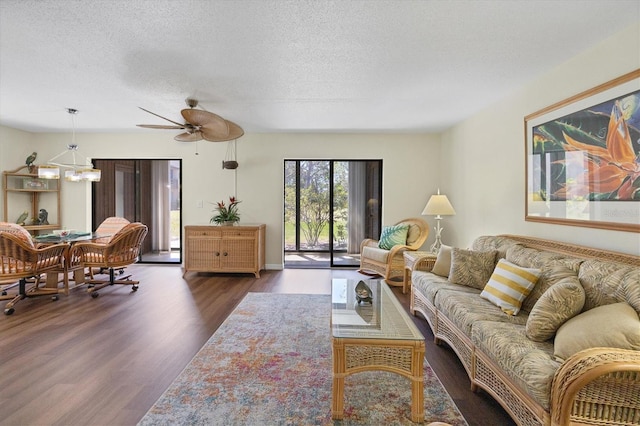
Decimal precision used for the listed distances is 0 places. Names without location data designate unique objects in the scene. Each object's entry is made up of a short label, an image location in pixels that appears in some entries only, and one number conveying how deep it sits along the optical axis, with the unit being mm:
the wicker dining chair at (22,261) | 3326
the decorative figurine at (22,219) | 5238
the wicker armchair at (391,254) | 4590
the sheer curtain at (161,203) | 6438
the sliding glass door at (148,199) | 5957
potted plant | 5176
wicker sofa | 1321
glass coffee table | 1714
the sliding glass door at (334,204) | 5773
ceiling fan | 3118
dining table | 3838
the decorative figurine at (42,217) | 5422
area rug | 1745
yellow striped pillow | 2240
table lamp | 4312
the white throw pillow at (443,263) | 3215
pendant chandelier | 4289
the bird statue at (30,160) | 5254
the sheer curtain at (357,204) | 5789
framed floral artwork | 2094
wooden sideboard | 5020
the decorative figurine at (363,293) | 2523
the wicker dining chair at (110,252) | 4047
